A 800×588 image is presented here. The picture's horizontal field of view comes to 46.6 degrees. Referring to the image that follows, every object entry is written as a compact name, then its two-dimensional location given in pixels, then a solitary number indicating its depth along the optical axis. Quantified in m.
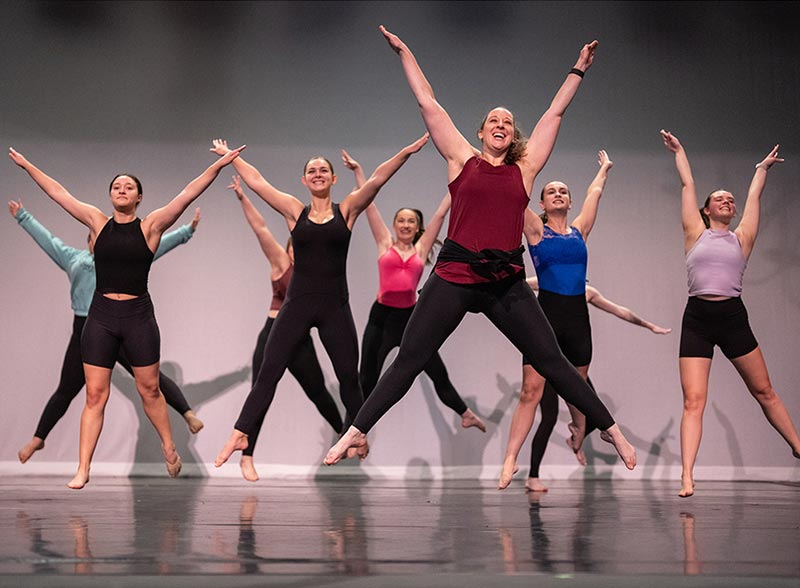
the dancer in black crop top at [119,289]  4.62
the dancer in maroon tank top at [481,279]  3.64
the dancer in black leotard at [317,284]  4.64
